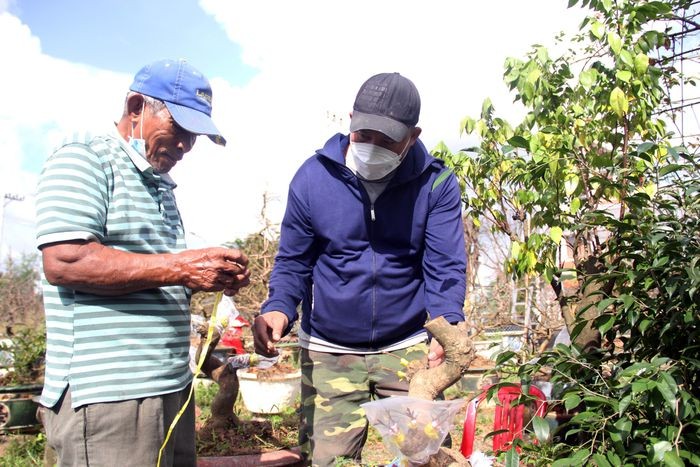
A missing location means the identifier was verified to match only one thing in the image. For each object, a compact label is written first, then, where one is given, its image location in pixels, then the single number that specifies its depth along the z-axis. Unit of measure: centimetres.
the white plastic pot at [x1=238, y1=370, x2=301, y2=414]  518
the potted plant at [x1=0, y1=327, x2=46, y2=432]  458
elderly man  175
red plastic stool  322
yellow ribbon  193
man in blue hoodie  249
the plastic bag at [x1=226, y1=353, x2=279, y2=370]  457
